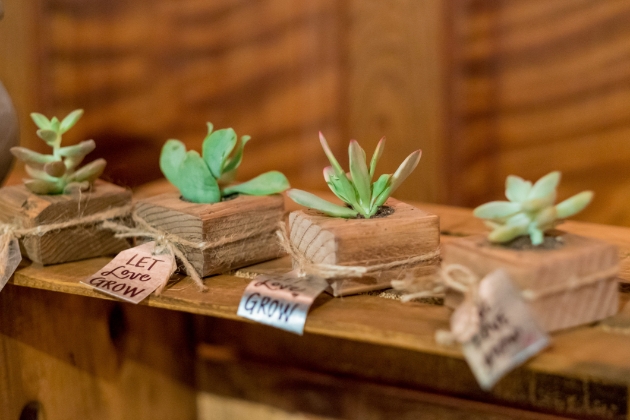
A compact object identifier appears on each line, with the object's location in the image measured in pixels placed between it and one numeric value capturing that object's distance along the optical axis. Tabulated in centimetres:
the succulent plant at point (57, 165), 109
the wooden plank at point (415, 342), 94
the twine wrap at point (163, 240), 105
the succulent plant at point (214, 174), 107
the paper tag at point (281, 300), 98
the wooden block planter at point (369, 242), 100
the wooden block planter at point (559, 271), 94
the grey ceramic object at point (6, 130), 116
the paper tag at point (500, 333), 92
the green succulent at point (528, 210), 96
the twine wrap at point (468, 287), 93
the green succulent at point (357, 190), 102
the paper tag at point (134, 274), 103
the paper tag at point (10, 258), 107
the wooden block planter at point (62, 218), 108
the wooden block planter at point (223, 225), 105
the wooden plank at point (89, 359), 111
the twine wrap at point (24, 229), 107
